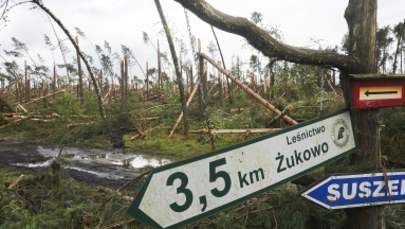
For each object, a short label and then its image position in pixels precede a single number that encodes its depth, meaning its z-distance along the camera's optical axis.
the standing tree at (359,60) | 2.33
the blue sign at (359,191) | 2.22
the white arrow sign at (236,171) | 1.62
